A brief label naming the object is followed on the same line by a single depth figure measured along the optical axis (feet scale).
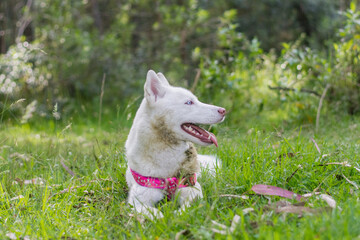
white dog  9.14
